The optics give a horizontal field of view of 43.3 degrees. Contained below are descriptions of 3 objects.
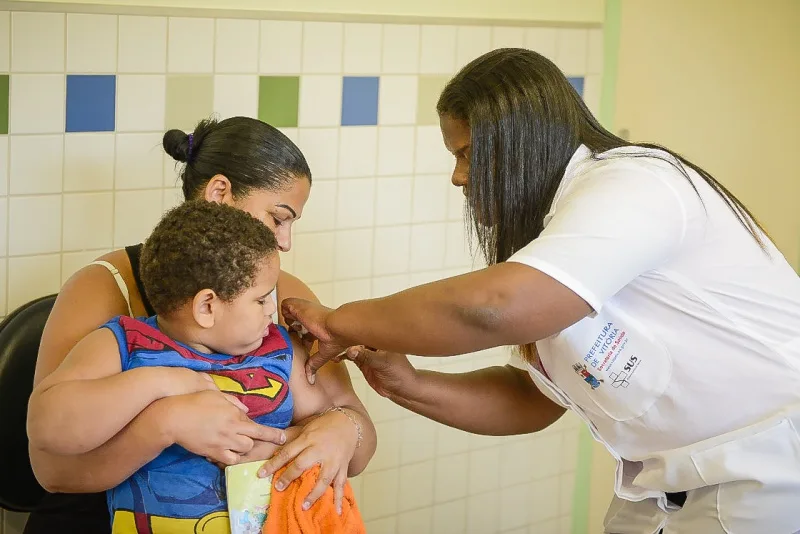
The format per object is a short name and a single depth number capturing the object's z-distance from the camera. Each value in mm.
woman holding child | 1540
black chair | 1997
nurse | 1552
